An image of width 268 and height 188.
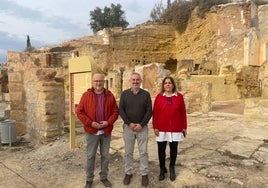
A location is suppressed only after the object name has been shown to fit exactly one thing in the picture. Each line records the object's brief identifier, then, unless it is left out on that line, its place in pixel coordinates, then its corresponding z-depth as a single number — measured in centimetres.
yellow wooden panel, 337
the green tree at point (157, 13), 2056
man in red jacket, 256
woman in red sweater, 257
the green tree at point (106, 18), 2390
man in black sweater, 253
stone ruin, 481
